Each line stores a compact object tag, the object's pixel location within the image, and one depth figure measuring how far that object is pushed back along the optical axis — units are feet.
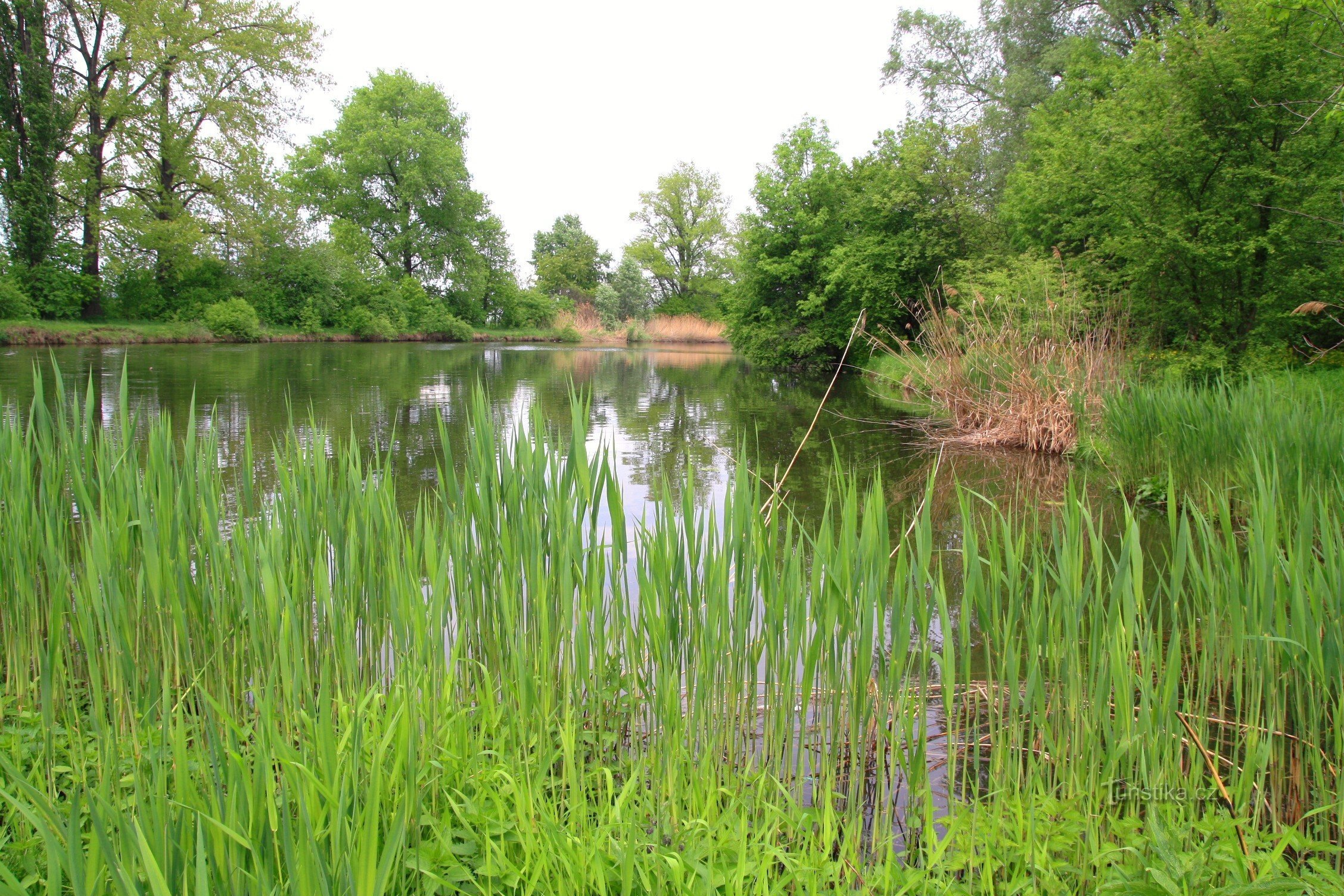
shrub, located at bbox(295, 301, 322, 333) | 103.96
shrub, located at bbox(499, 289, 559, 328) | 144.36
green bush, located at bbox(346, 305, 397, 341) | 108.68
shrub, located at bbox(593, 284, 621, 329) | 168.76
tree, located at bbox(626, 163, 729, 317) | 177.58
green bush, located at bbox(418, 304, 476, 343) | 121.60
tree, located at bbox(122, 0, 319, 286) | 88.89
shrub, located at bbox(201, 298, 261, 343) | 87.86
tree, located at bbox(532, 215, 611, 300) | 179.01
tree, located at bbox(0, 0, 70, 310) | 78.64
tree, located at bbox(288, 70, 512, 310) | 129.59
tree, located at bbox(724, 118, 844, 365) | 76.54
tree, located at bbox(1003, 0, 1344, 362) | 31.86
